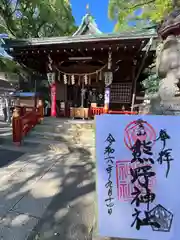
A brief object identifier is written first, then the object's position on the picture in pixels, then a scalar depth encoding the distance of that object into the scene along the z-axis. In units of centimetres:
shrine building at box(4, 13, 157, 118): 730
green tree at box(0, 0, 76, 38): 1256
